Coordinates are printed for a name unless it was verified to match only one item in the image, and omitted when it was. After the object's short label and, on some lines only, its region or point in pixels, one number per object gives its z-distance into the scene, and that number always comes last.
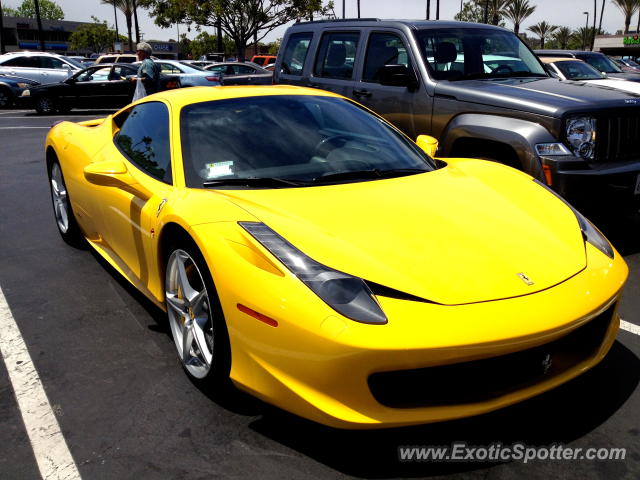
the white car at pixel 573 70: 11.39
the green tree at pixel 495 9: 57.03
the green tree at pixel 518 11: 57.09
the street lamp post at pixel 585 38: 76.50
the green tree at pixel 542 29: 73.12
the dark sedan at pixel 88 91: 17.45
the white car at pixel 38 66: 20.66
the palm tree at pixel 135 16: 55.28
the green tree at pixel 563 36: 74.62
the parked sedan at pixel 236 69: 21.17
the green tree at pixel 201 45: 93.12
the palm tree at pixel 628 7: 59.75
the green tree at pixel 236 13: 37.88
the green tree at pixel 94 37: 92.38
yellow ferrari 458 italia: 2.20
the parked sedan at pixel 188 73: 17.34
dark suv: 4.75
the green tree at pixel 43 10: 125.69
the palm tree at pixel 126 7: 56.38
